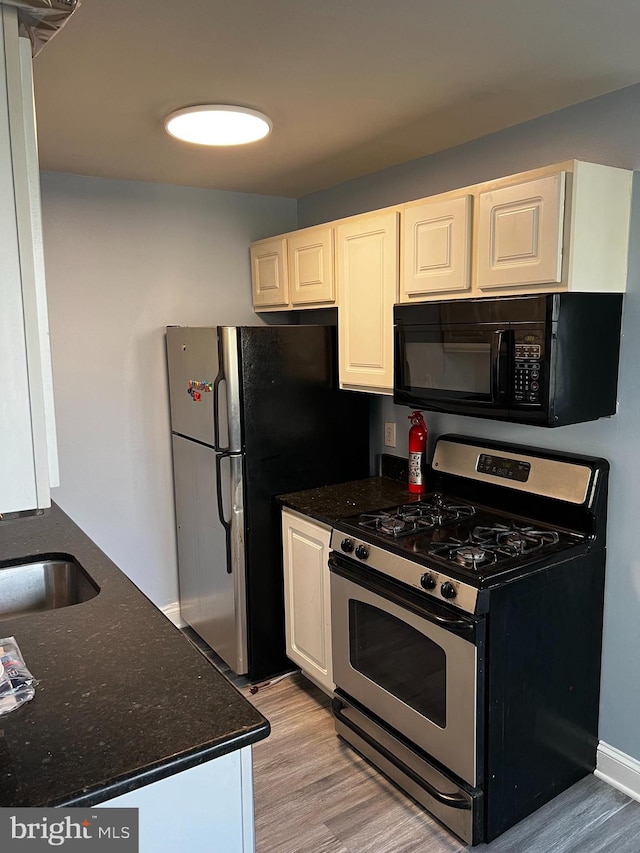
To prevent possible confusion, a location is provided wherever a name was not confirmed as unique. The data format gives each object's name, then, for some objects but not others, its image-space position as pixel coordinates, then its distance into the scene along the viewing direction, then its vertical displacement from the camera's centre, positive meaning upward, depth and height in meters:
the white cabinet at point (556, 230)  1.85 +0.32
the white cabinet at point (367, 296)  2.48 +0.17
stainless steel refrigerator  2.77 -0.51
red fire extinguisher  2.79 -0.51
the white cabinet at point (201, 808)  1.10 -0.84
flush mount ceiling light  2.05 +0.72
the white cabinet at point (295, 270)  2.83 +0.33
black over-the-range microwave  1.92 -0.06
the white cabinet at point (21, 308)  0.84 +0.05
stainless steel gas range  1.93 -0.99
